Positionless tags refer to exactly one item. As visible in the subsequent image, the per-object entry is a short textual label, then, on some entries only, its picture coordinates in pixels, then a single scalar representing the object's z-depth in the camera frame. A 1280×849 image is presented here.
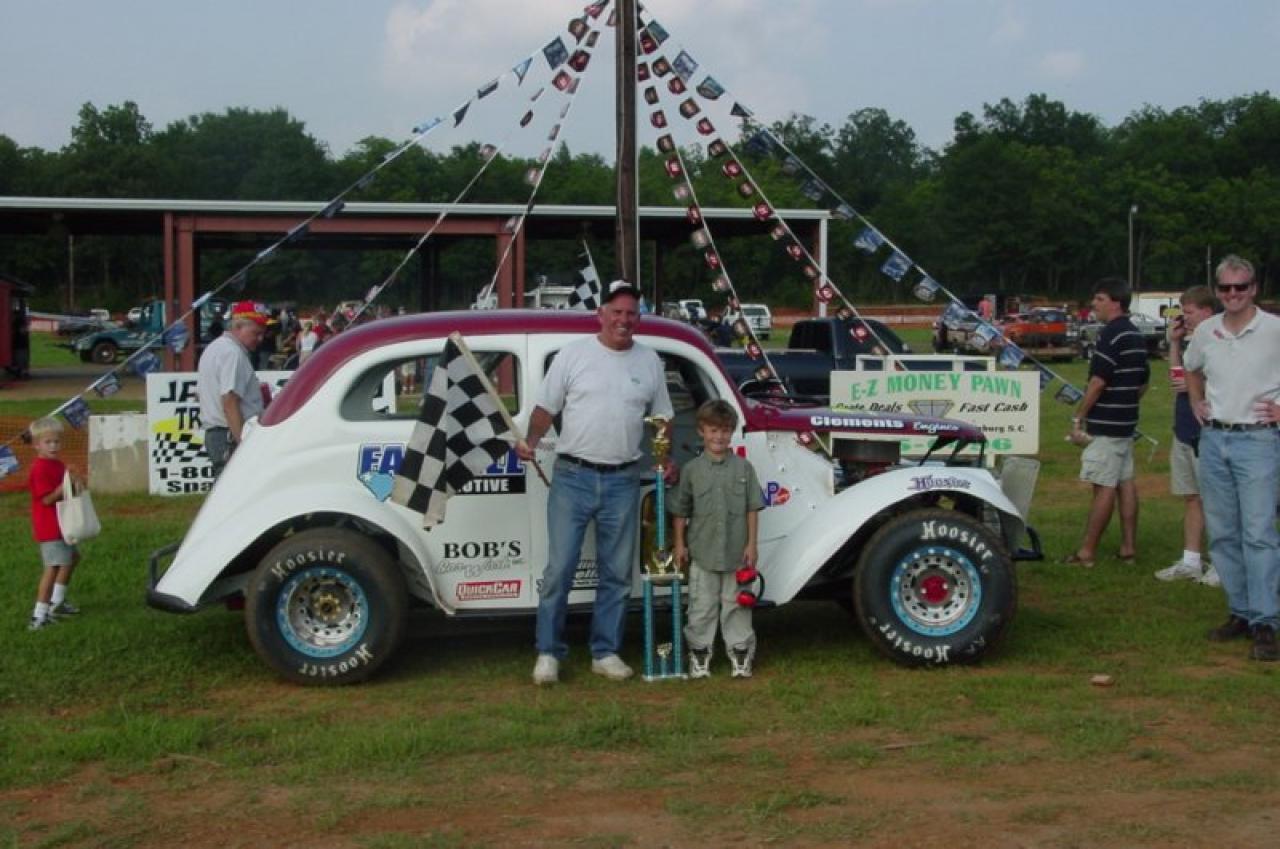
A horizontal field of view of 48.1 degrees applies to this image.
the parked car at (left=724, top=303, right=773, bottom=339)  54.50
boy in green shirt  6.78
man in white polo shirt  7.15
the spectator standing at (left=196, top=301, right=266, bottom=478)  9.10
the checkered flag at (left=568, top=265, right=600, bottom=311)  10.30
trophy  6.80
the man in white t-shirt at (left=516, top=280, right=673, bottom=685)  6.65
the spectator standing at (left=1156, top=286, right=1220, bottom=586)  9.22
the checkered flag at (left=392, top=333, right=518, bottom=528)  6.48
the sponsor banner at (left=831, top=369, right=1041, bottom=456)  14.16
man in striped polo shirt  9.47
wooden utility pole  11.09
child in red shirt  8.10
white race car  6.69
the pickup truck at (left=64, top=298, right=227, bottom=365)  40.25
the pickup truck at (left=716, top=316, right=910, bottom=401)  19.19
